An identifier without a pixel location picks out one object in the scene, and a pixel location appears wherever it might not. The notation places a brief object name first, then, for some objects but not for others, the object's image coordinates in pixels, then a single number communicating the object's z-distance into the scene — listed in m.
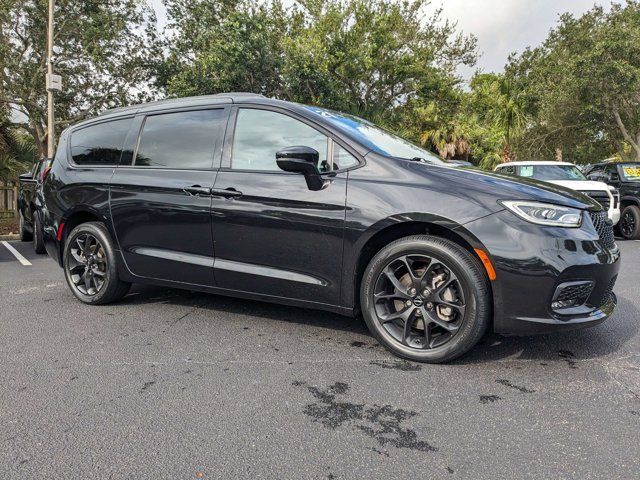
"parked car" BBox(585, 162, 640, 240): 9.91
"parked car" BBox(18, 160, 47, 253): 7.79
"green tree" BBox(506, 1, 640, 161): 20.19
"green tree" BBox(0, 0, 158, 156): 15.94
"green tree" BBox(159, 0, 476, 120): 15.72
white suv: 9.47
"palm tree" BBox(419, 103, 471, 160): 21.48
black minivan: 2.75
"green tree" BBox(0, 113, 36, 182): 11.66
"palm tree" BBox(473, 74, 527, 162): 27.14
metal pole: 12.44
